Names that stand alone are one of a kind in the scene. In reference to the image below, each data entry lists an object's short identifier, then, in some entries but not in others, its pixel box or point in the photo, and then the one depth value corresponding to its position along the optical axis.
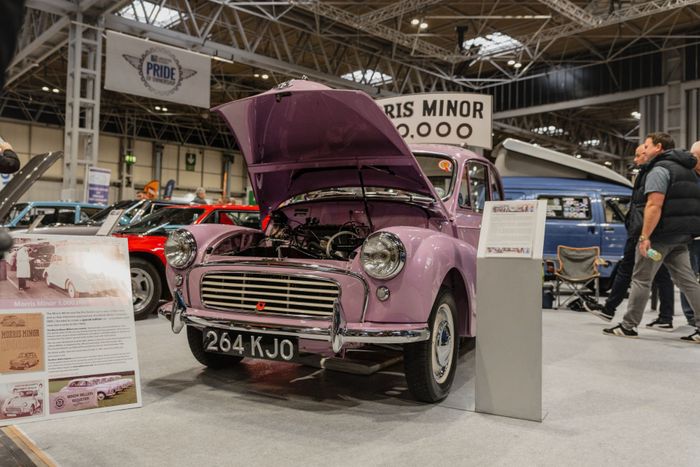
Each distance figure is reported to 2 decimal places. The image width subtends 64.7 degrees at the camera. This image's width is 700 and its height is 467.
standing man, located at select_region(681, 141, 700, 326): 5.68
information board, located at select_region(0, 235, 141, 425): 2.56
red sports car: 5.89
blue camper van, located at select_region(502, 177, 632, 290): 8.80
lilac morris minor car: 2.91
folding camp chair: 7.54
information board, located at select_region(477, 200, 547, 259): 2.91
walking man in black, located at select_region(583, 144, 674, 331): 5.34
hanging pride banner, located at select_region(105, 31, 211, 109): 11.27
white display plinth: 2.91
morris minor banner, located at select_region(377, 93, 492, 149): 6.60
